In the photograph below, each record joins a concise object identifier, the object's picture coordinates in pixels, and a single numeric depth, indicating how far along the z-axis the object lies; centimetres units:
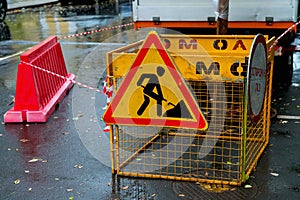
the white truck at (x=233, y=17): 910
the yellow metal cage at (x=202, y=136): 515
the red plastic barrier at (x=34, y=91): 772
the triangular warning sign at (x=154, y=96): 484
